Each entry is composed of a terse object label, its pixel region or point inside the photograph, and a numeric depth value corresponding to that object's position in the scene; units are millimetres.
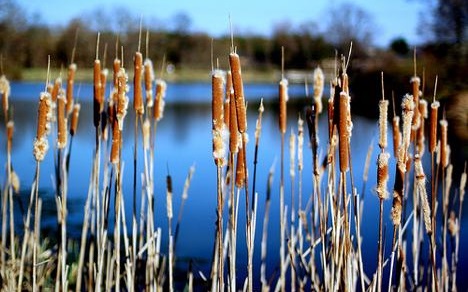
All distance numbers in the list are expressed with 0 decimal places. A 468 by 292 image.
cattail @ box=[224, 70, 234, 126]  2020
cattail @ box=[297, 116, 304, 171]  2344
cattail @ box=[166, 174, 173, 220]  2418
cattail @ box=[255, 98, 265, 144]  2304
